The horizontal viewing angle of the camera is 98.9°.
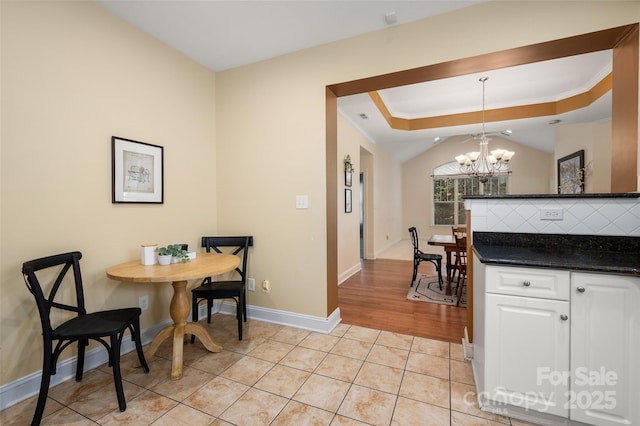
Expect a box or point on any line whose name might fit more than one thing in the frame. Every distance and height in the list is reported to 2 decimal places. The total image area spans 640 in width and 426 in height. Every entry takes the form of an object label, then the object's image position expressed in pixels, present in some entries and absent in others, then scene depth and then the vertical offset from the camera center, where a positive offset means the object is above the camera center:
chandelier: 4.51 +0.91
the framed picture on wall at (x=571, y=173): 4.47 +0.65
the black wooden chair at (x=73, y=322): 1.47 -0.68
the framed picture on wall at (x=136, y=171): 2.14 +0.32
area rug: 3.40 -1.12
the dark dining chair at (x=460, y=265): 3.40 -0.71
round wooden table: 1.75 -0.43
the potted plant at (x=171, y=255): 2.05 -0.34
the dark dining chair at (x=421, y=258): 3.86 -0.68
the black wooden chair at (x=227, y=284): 2.37 -0.68
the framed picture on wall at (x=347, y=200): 4.60 +0.17
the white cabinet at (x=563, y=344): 1.29 -0.67
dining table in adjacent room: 3.62 -0.48
